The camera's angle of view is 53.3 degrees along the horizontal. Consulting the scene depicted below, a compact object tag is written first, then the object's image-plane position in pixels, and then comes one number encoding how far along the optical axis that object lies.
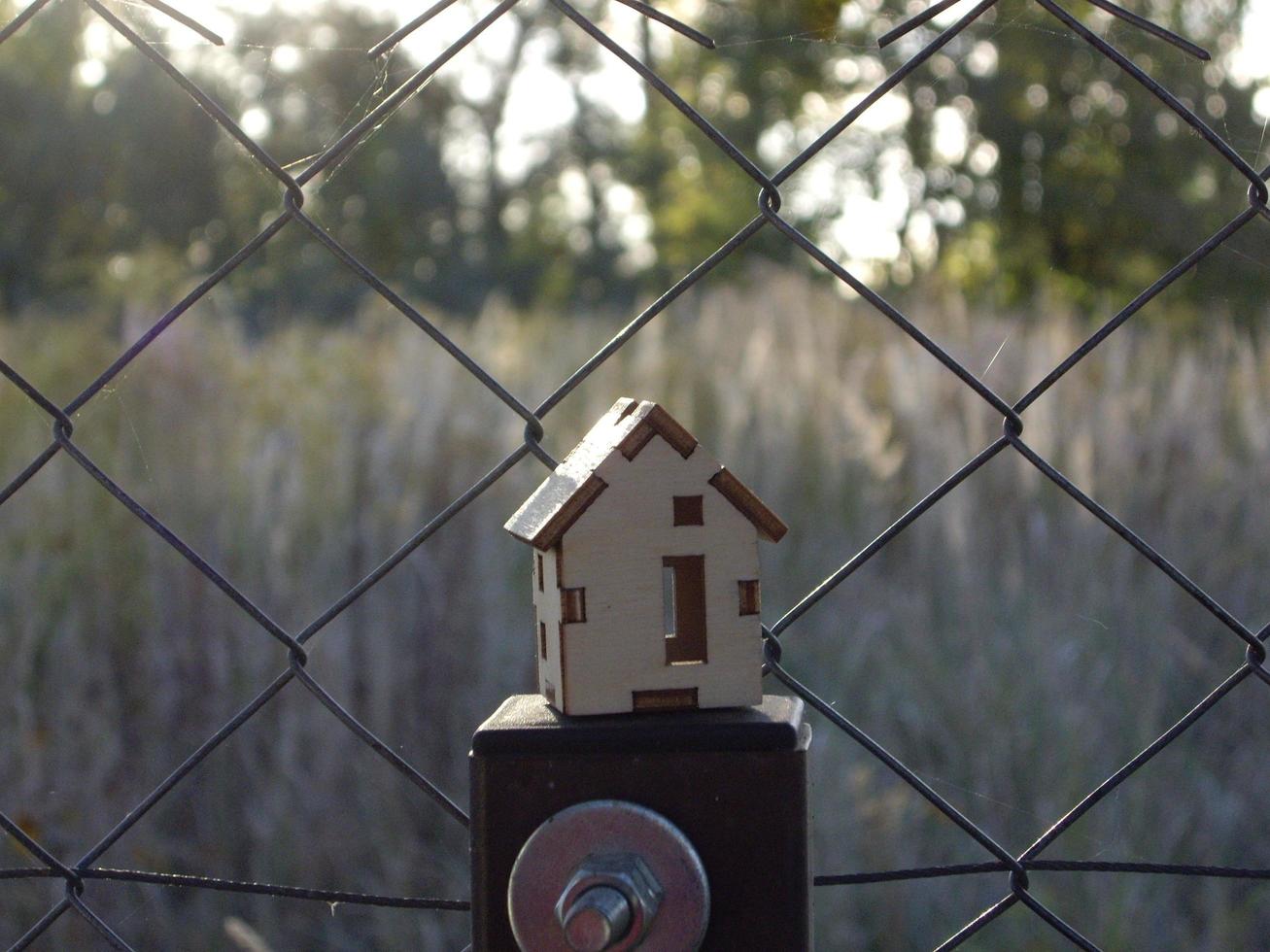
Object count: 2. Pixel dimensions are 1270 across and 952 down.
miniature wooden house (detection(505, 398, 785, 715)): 0.47
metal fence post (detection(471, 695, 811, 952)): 0.46
